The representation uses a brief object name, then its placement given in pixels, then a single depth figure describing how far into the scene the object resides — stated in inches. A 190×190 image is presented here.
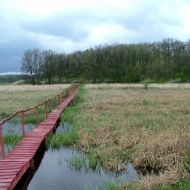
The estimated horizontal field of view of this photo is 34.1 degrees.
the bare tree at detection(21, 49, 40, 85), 3102.9
